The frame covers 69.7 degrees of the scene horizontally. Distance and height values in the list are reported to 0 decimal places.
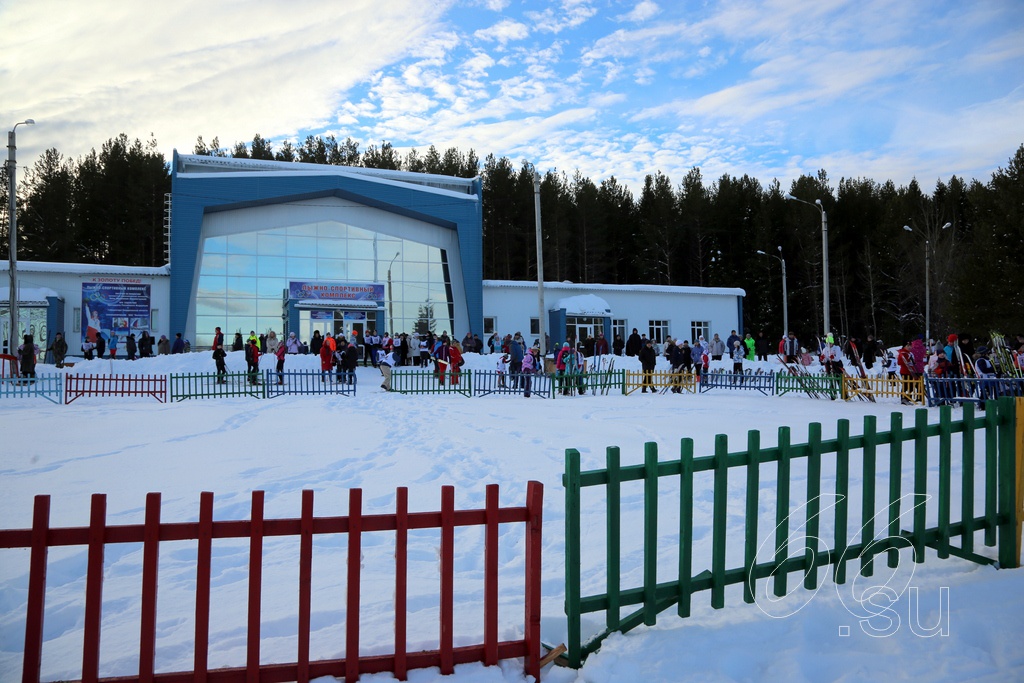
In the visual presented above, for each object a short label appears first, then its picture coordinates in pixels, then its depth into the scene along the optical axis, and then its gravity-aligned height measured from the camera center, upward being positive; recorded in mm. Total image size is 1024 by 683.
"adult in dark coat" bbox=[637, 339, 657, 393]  25453 -504
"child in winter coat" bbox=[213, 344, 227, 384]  24734 -540
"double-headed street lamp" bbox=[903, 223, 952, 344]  42619 +3630
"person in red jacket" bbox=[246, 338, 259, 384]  25083 -478
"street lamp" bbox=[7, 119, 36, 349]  26734 +4521
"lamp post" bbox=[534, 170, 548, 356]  28844 +2716
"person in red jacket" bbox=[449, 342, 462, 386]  24109 -550
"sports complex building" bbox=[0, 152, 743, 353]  34562 +3352
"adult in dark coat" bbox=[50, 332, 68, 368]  28516 -284
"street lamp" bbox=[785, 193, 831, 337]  31514 +3566
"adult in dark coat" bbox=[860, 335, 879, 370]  32625 -460
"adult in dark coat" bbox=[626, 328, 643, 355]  33097 -68
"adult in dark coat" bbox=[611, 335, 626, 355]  37625 -181
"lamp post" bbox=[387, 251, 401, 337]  39625 +1898
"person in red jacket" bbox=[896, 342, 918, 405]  19219 -554
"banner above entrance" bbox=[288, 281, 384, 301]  37031 +2582
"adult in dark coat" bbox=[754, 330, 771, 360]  35125 -207
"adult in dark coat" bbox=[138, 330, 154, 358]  32125 -180
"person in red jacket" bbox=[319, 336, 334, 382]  24359 -495
